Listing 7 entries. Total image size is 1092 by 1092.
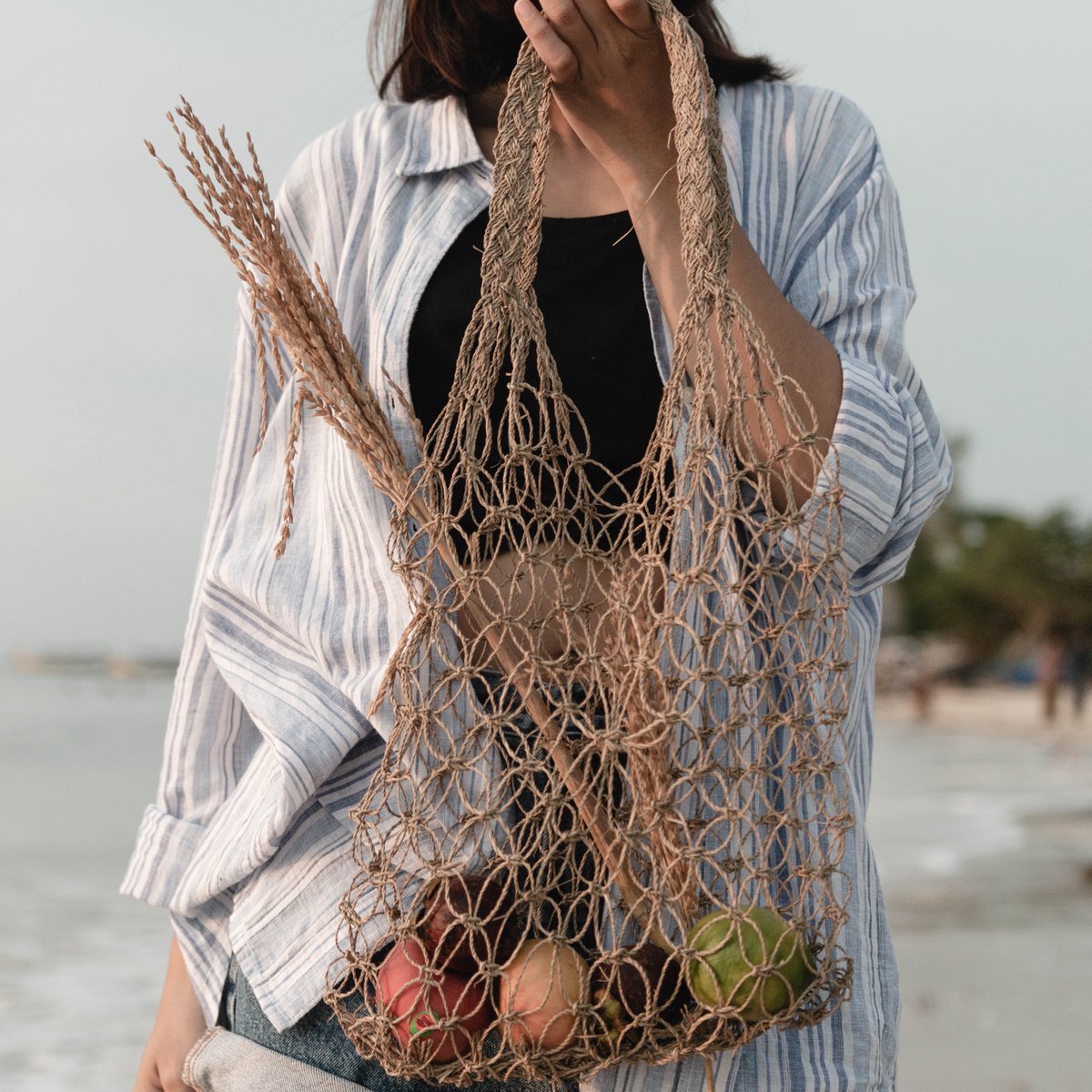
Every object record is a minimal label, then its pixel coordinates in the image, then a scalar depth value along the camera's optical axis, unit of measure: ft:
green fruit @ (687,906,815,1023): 3.25
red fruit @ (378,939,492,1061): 3.43
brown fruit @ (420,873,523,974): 3.42
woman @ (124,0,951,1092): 3.91
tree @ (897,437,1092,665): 109.50
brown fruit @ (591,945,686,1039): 3.32
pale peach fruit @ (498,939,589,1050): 3.34
